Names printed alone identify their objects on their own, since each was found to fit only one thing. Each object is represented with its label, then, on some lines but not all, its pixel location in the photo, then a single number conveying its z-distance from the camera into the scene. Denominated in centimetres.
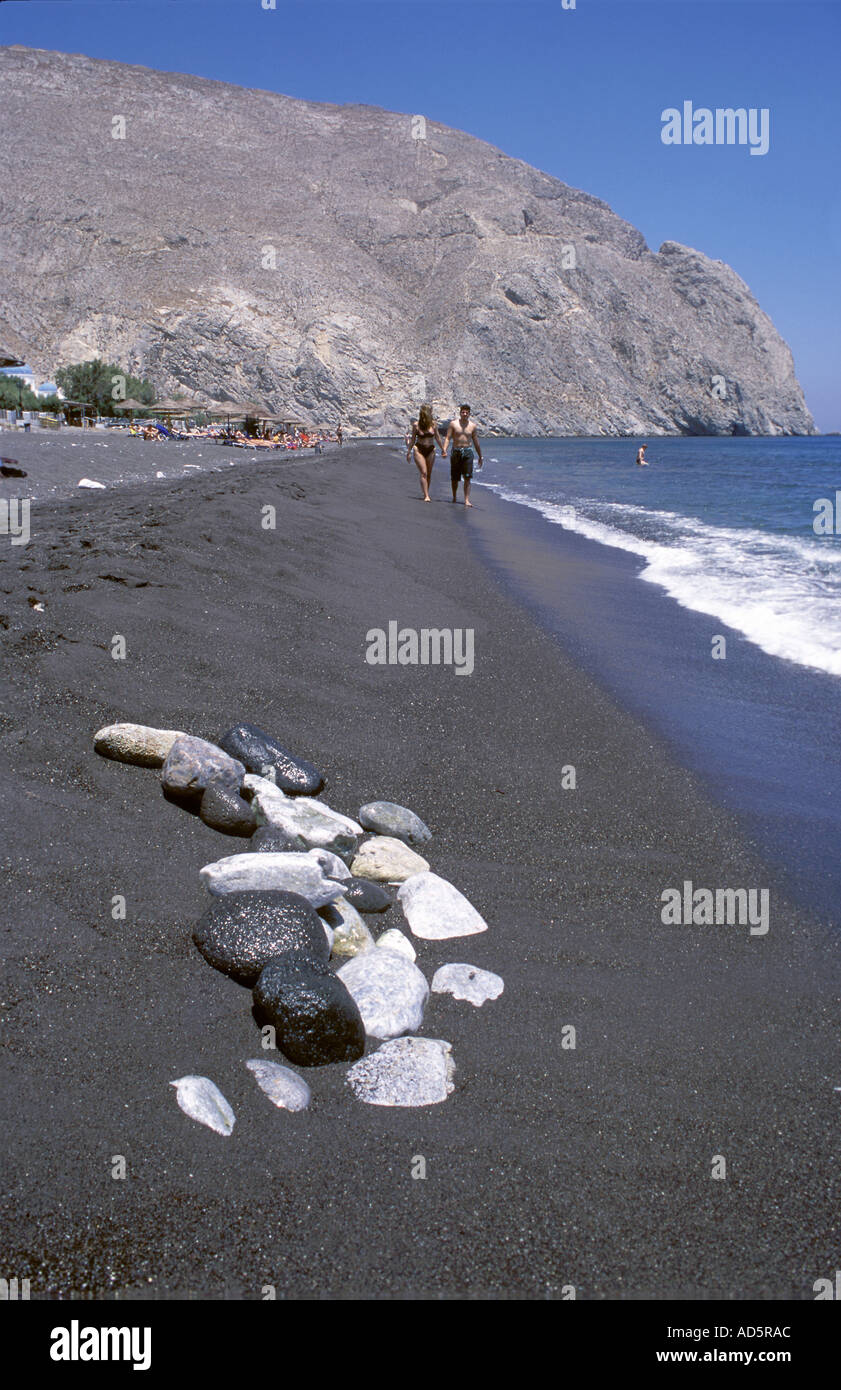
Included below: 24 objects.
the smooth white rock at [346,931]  316
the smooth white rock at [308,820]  368
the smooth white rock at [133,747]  404
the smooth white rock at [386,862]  366
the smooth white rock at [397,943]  318
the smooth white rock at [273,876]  321
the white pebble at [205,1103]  237
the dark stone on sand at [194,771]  381
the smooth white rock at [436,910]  339
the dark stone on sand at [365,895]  345
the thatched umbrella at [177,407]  5122
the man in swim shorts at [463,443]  1755
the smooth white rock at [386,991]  282
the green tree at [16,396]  4403
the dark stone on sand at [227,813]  375
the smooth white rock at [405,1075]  255
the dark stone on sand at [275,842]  358
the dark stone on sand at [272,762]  420
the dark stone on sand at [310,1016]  265
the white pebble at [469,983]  303
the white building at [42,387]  4991
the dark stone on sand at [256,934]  291
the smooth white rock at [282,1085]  249
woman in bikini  1742
